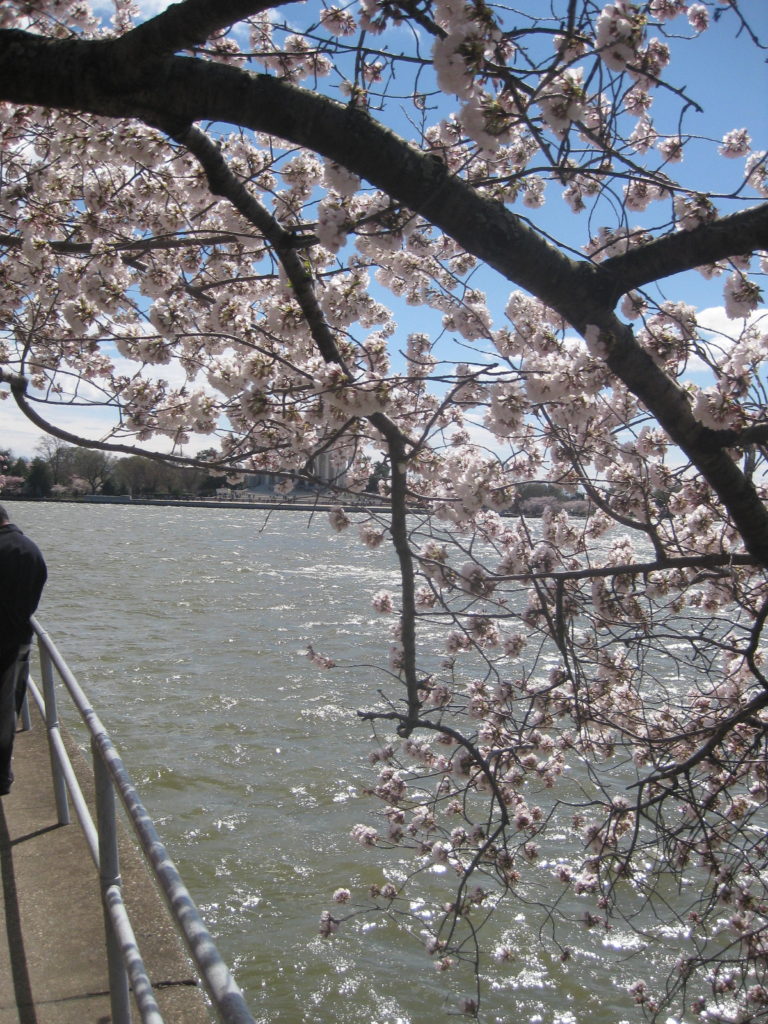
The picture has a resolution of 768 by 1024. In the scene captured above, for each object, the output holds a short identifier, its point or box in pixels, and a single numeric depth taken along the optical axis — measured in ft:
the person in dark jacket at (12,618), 14.88
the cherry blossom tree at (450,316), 8.37
